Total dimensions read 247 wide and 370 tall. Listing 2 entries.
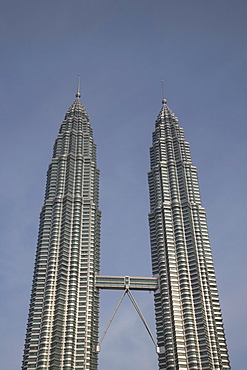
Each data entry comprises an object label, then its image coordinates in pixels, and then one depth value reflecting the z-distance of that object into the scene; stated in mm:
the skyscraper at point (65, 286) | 150500
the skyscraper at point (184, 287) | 151000
